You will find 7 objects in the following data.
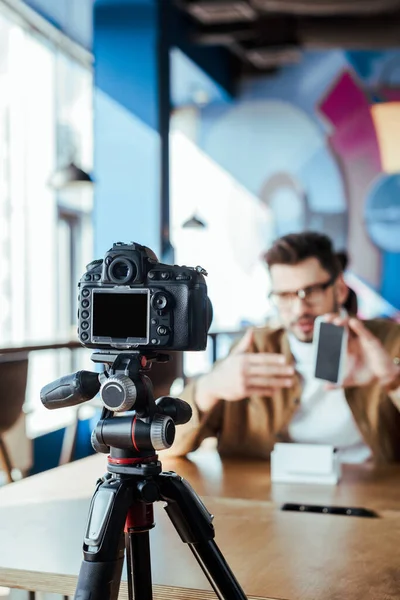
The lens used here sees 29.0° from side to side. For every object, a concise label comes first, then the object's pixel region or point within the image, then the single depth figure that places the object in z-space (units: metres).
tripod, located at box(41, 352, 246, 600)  0.93
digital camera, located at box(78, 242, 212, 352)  0.99
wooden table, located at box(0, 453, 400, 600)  1.10
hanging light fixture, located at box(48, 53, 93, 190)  6.52
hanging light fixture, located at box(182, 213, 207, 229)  5.97
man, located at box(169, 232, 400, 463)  1.97
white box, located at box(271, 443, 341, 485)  1.74
